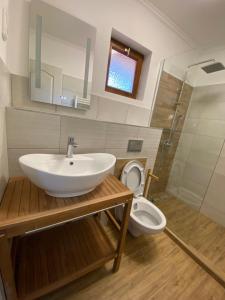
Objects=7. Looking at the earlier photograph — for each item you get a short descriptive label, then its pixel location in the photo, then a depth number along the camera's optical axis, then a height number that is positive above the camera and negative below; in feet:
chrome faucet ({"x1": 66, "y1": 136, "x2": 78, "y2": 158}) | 3.25 -0.81
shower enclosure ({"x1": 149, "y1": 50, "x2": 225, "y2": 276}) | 5.55 -0.85
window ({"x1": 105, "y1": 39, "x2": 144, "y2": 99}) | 4.41 +1.68
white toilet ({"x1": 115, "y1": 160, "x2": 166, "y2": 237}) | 4.61 -2.84
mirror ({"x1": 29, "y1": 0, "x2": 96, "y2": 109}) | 2.97 +1.24
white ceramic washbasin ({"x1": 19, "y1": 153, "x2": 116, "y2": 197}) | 2.11 -1.14
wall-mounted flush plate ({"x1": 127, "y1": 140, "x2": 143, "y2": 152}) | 4.71 -0.84
